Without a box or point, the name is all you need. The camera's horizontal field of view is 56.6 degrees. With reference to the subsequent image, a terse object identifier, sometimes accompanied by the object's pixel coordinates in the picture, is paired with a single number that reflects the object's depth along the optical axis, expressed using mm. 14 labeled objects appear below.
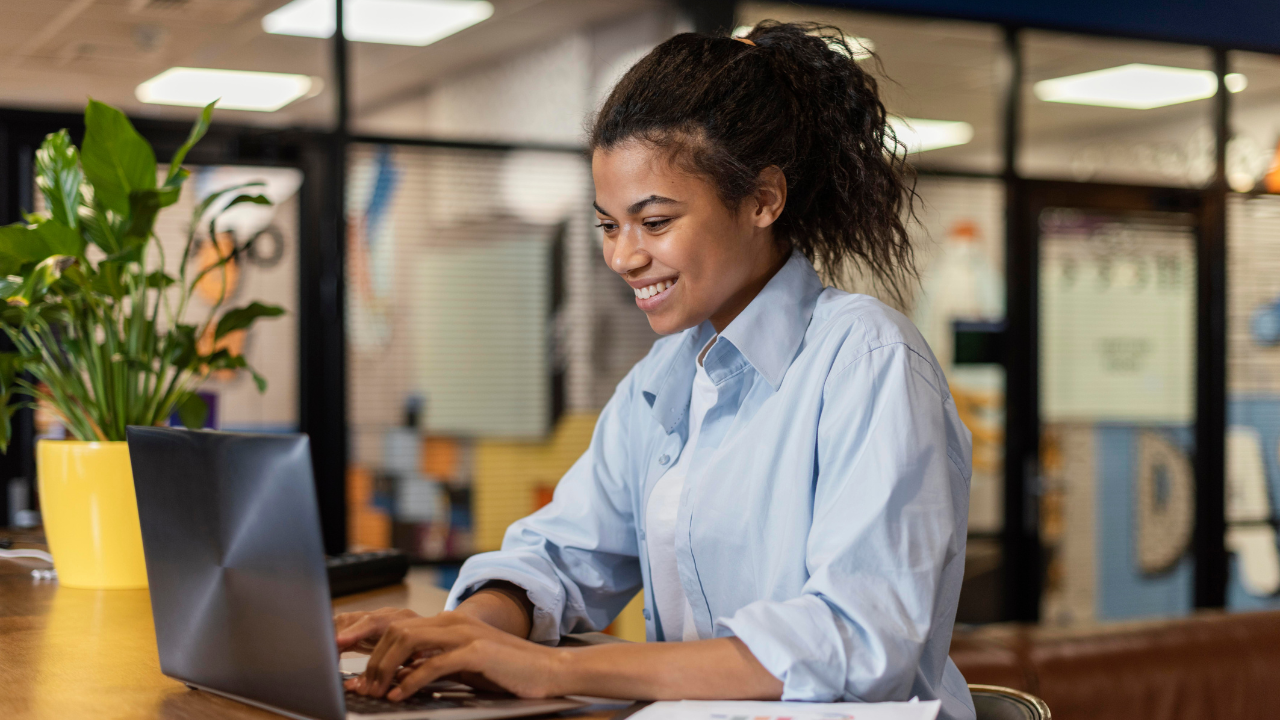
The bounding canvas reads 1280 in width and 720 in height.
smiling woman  1025
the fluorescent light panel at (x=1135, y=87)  4434
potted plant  1697
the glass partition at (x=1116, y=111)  4402
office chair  1315
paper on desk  949
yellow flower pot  1703
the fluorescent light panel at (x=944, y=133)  4355
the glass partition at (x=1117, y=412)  4477
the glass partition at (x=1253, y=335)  4684
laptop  894
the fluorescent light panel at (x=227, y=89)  3520
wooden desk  1034
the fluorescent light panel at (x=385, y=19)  3604
